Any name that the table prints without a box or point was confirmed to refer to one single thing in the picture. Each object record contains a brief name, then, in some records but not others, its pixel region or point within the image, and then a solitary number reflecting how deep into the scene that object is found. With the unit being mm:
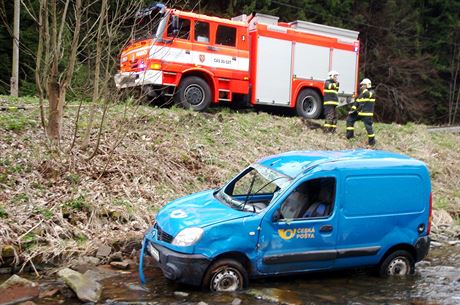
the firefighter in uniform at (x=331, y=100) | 12977
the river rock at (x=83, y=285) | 5043
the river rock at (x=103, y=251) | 6328
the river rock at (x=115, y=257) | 6352
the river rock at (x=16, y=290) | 4969
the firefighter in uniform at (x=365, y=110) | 12516
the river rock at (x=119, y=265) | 6168
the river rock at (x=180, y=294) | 5262
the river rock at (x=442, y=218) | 9499
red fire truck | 11641
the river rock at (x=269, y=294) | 5270
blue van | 5254
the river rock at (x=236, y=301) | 5039
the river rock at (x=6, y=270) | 5824
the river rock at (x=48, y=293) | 5164
